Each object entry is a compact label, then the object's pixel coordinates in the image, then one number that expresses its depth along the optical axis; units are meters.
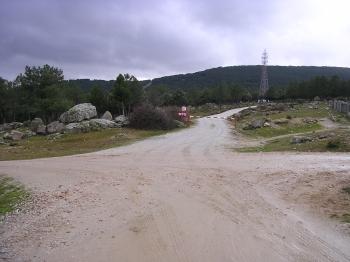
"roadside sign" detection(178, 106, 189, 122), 53.56
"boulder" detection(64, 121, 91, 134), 43.91
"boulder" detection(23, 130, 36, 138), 46.42
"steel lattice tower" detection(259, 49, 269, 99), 126.22
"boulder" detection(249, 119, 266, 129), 43.04
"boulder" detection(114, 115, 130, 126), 47.64
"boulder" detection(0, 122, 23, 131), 63.86
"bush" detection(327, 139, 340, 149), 24.68
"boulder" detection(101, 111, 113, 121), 54.58
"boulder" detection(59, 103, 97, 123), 50.75
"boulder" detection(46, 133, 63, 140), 40.98
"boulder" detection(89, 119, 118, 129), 45.06
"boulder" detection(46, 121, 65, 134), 47.30
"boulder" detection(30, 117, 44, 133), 50.80
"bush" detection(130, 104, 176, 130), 45.69
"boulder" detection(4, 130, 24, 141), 43.30
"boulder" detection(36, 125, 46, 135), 47.98
